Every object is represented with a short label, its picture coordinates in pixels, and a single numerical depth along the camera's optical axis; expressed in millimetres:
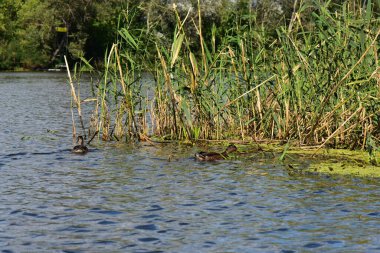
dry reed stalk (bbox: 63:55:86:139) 14364
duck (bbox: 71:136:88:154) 14078
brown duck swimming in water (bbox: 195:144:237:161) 12859
